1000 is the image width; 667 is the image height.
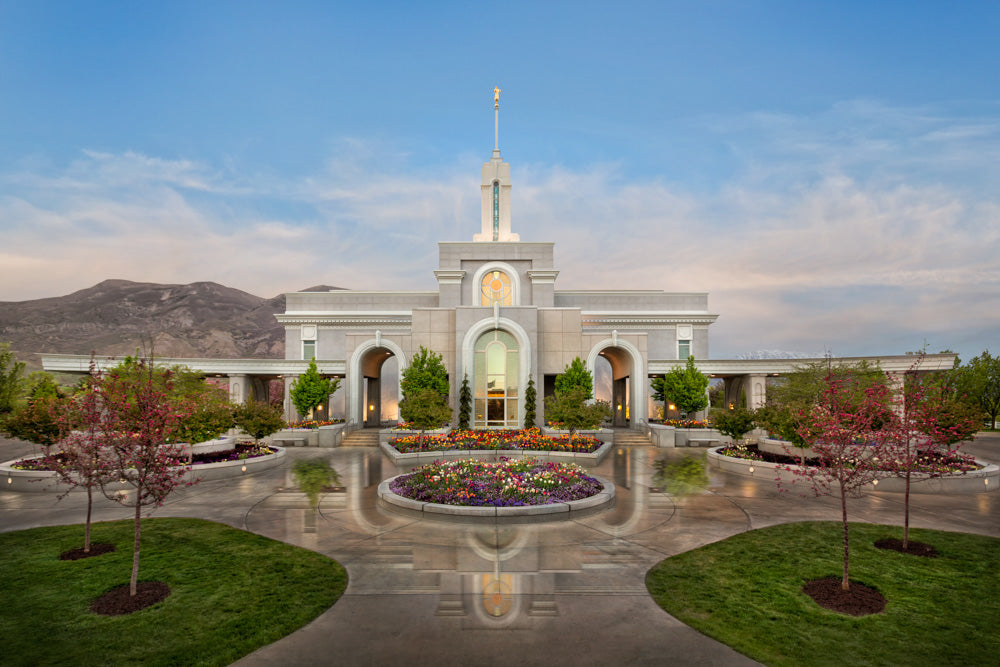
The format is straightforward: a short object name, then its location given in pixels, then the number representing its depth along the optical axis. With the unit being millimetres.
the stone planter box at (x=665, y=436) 27891
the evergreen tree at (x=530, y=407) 30203
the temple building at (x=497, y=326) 31312
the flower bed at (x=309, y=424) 31102
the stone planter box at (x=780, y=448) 20391
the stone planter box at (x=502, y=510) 11414
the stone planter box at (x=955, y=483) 15102
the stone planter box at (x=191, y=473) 15118
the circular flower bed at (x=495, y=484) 12289
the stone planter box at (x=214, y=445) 20906
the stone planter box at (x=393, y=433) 27025
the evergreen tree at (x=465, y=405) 30406
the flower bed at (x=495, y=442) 22391
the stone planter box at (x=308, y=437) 27609
